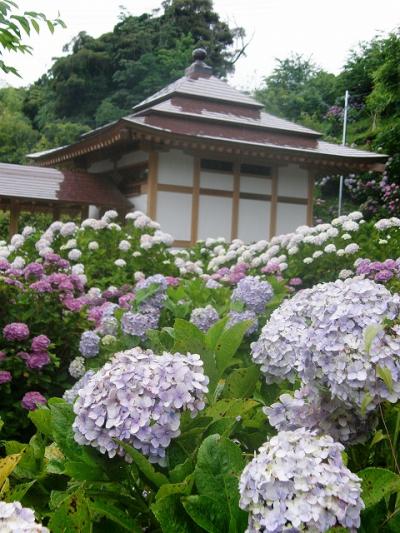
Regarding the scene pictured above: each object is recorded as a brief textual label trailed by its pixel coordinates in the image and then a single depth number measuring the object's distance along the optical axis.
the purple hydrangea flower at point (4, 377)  3.79
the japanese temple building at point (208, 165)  14.04
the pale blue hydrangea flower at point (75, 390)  1.85
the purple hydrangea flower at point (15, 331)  3.89
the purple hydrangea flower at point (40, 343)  3.93
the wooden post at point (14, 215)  14.70
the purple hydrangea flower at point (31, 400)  3.71
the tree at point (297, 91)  31.67
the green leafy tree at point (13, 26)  3.67
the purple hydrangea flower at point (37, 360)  3.89
